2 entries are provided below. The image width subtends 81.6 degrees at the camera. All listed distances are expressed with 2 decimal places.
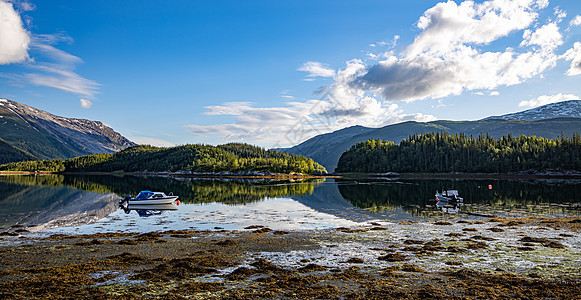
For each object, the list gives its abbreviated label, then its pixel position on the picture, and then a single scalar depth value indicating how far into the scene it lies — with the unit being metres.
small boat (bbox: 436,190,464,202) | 58.25
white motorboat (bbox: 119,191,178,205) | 56.84
